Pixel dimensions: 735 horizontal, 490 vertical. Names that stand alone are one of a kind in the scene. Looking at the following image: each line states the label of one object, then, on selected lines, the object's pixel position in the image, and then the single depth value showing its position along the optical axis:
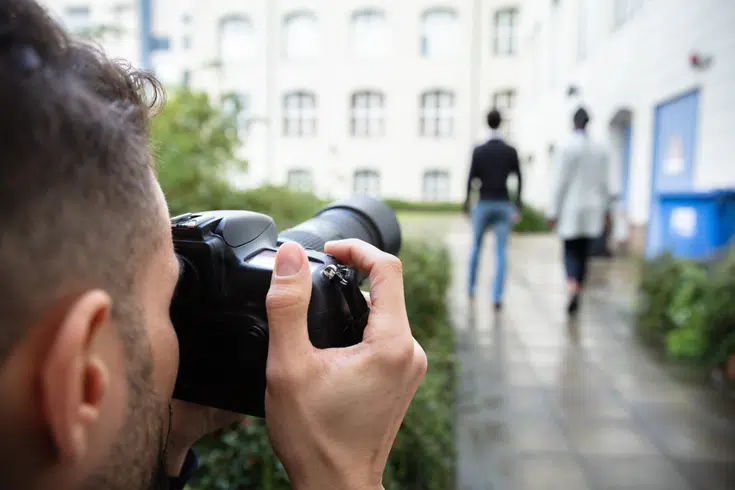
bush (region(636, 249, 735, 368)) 4.07
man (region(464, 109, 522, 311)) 6.03
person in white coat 5.76
